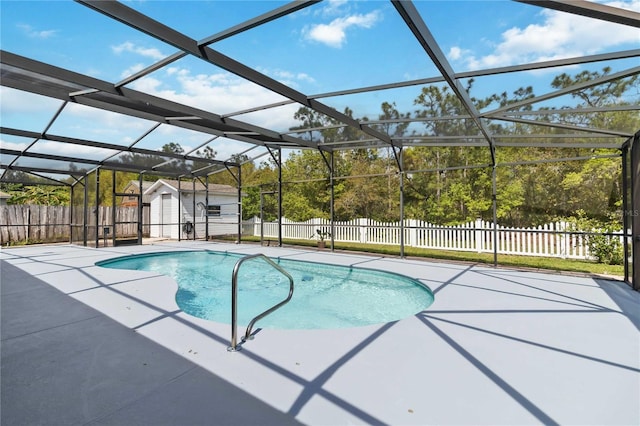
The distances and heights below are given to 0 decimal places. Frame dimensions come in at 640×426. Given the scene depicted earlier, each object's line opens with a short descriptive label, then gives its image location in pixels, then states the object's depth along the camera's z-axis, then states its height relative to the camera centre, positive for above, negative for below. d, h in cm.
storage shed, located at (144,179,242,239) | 1450 +35
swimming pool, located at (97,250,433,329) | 467 -147
